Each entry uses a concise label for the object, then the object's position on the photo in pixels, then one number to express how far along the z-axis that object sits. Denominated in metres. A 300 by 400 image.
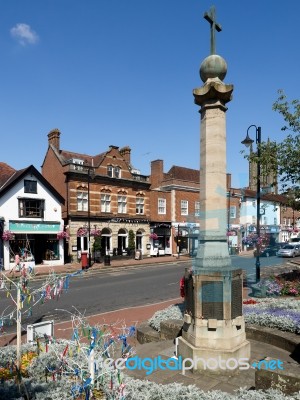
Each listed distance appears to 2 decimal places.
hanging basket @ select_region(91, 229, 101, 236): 30.38
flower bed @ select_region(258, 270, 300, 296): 13.39
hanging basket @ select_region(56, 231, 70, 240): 28.38
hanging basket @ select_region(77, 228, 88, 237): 30.22
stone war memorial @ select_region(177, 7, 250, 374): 6.73
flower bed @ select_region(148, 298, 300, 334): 8.27
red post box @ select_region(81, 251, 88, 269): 26.42
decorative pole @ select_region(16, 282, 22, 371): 5.51
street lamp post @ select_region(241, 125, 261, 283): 16.10
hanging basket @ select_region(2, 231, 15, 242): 25.02
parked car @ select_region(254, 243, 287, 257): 40.27
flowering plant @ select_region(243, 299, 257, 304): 11.34
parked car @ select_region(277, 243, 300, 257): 37.08
